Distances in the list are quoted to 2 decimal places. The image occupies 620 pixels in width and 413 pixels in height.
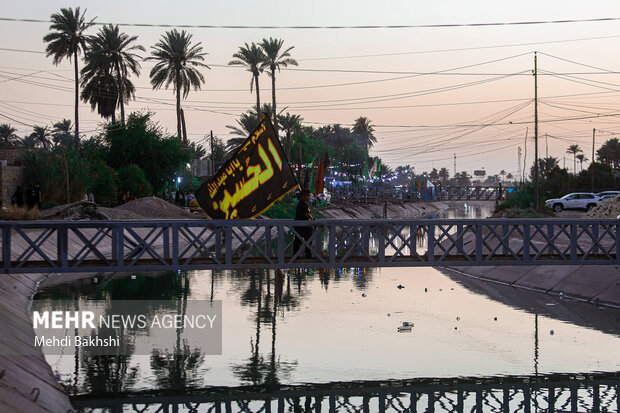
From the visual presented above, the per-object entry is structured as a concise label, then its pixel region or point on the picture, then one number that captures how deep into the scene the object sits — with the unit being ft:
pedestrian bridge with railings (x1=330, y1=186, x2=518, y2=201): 427.74
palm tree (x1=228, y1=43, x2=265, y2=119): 321.52
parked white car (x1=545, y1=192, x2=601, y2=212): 253.44
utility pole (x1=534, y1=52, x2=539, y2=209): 219.82
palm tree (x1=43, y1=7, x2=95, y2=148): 286.46
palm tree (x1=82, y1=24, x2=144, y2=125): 308.60
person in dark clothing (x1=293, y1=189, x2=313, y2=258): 82.63
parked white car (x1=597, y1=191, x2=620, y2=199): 269.75
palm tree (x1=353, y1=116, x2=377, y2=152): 632.38
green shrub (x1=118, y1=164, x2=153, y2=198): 264.31
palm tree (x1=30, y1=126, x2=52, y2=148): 602.85
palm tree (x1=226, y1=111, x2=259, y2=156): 380.78
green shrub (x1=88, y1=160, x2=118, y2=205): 236.84
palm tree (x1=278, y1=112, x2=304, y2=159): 409.49
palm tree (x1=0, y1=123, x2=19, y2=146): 542.98
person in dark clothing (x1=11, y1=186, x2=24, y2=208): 195.36
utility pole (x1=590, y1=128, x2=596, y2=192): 295.09
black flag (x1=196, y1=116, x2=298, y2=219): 76.54
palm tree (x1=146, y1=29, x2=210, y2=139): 319.39
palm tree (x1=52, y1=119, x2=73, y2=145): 564.71
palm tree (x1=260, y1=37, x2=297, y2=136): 319.27
